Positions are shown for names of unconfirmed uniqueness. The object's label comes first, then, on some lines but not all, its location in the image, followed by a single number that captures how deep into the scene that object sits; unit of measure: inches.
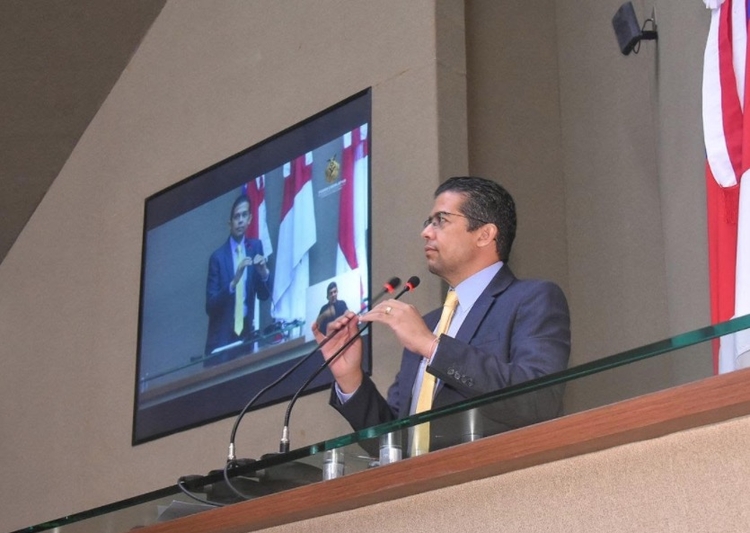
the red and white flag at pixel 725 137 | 205.5
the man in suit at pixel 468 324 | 181.2
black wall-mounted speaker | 289.1
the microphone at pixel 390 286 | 197.3
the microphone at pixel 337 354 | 184.9
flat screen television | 302.7
